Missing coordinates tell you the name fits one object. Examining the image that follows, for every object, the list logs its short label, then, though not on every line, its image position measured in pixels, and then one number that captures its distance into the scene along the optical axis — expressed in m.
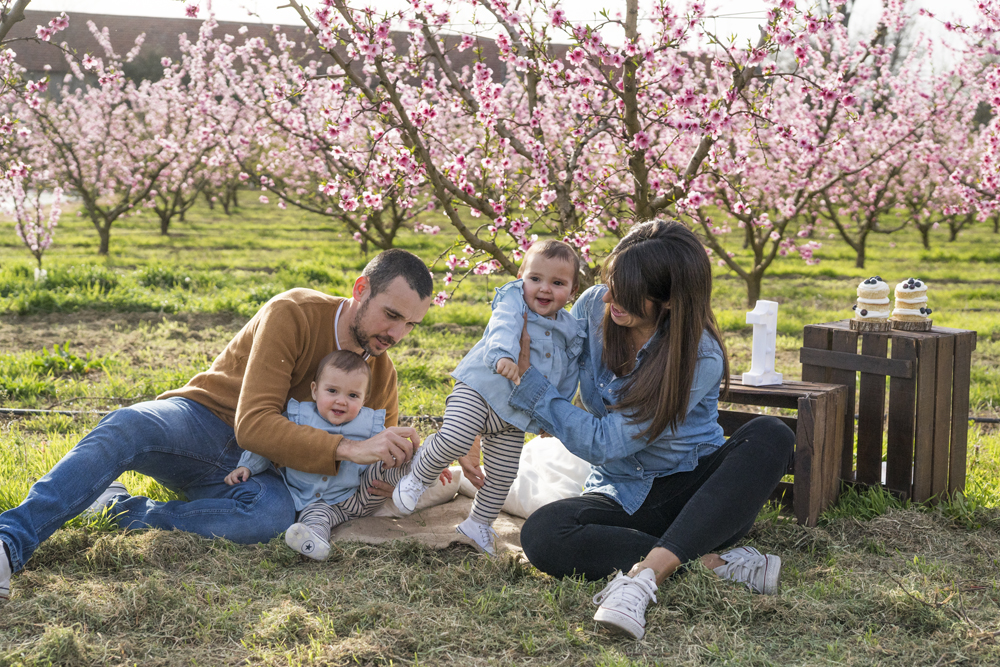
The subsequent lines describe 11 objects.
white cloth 3.50
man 3.01
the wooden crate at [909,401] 3.35
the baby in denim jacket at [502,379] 2.91
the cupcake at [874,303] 3.49
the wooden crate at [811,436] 3.18
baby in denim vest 3.15
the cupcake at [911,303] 3.47
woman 2.68
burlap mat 3.13
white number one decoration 3.40
